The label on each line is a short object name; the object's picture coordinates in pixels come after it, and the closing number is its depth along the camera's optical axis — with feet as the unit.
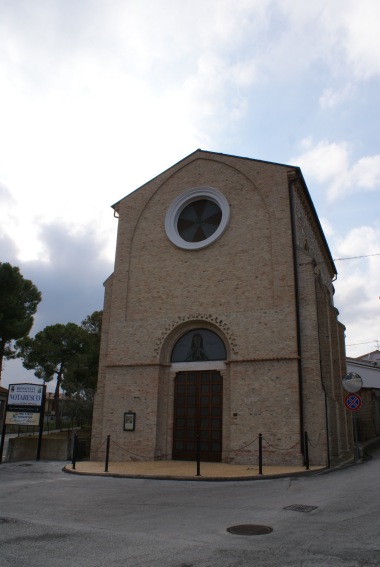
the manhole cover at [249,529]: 20.17
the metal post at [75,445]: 46.87
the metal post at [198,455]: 40.45
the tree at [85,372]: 101.09
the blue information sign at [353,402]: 46.19
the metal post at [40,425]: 53.78
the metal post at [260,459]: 40.06
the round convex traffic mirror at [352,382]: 47.26
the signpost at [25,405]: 54.80
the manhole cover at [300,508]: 24.73
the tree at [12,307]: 94.89
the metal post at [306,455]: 42.09
